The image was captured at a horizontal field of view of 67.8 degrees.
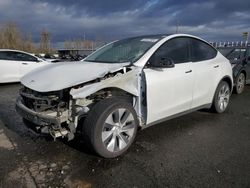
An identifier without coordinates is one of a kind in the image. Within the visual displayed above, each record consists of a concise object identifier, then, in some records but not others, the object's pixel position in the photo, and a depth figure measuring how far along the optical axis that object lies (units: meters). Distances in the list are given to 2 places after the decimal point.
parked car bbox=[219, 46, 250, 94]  5.64
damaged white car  2.25
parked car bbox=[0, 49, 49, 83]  6.94
